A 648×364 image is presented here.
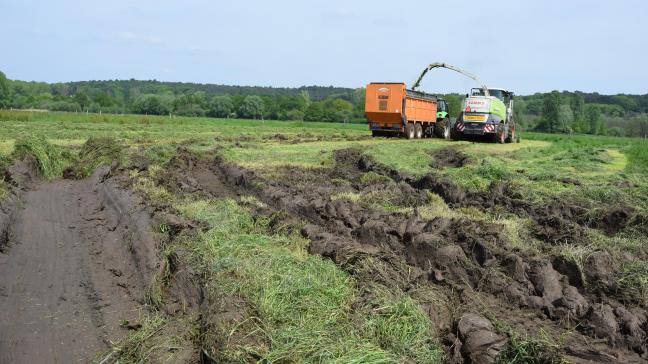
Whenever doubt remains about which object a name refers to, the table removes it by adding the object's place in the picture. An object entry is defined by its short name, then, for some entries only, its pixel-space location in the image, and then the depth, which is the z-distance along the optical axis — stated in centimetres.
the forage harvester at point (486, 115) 2781
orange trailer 2956
